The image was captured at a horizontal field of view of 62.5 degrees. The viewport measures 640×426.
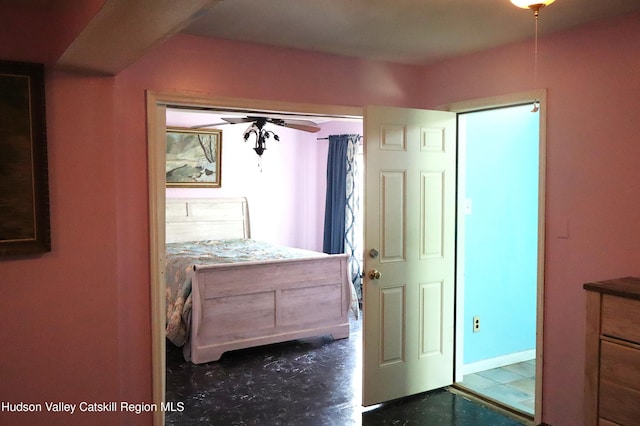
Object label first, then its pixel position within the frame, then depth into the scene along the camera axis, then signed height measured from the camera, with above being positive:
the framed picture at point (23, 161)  2.40 +0.15
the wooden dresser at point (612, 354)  2.28 -0.73
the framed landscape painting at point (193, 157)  6.53 +0.44
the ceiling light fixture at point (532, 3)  1.92 +0.69
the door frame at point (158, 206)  2.88 -0.08
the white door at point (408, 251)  3.37 -0.40
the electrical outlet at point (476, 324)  4.05 -1.02
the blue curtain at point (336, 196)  6.77 -0.05
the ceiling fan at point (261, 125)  4.93 +0.65
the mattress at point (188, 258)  4.39 -0.64
